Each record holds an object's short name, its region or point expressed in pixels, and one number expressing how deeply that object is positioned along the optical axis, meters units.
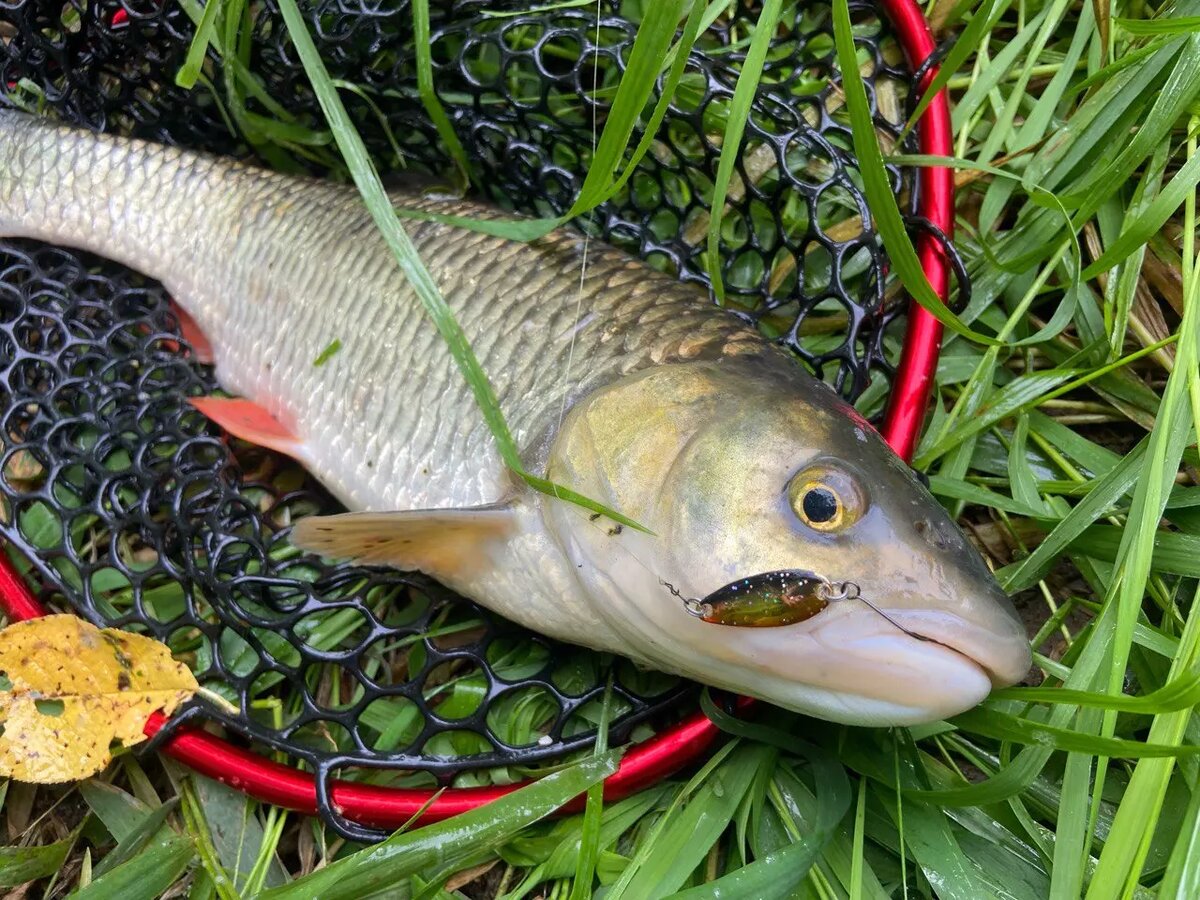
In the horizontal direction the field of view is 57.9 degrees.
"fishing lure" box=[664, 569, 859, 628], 0.22
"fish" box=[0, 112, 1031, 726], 0.23
